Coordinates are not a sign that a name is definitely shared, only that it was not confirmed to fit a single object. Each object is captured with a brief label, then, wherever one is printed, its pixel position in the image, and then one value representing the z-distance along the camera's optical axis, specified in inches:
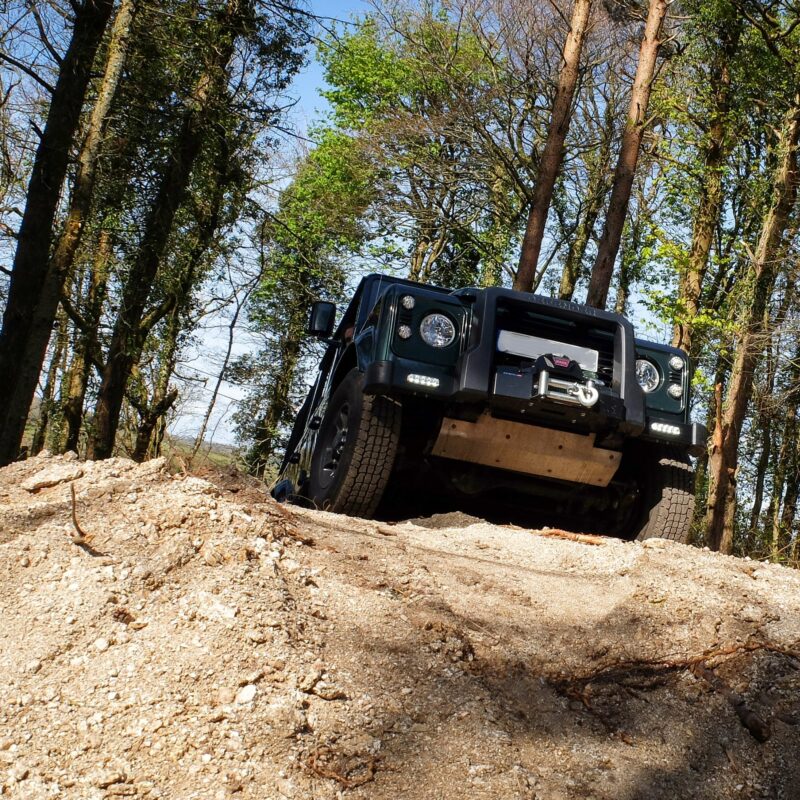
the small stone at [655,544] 196.7
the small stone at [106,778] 89.0
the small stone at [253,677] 106.9
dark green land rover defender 221.9
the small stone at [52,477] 165.0
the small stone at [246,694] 103.5
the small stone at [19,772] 88.4
